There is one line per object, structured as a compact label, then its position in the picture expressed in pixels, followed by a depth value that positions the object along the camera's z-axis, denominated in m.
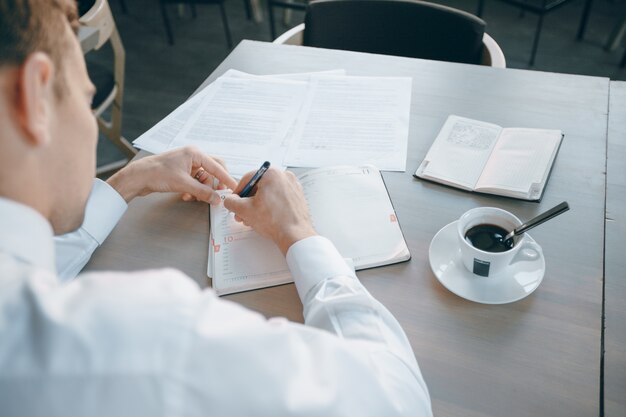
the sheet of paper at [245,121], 1.01
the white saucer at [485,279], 0.72
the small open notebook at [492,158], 0.88
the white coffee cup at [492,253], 0.71
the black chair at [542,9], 2.45
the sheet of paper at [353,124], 0.98
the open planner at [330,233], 0.79
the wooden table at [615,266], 0.63
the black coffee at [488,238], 0.74
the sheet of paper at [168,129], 1.04
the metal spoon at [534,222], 0.73
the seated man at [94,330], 0.39
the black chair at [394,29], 1.34
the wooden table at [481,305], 0.64
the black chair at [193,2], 2.91
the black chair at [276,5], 2.77
